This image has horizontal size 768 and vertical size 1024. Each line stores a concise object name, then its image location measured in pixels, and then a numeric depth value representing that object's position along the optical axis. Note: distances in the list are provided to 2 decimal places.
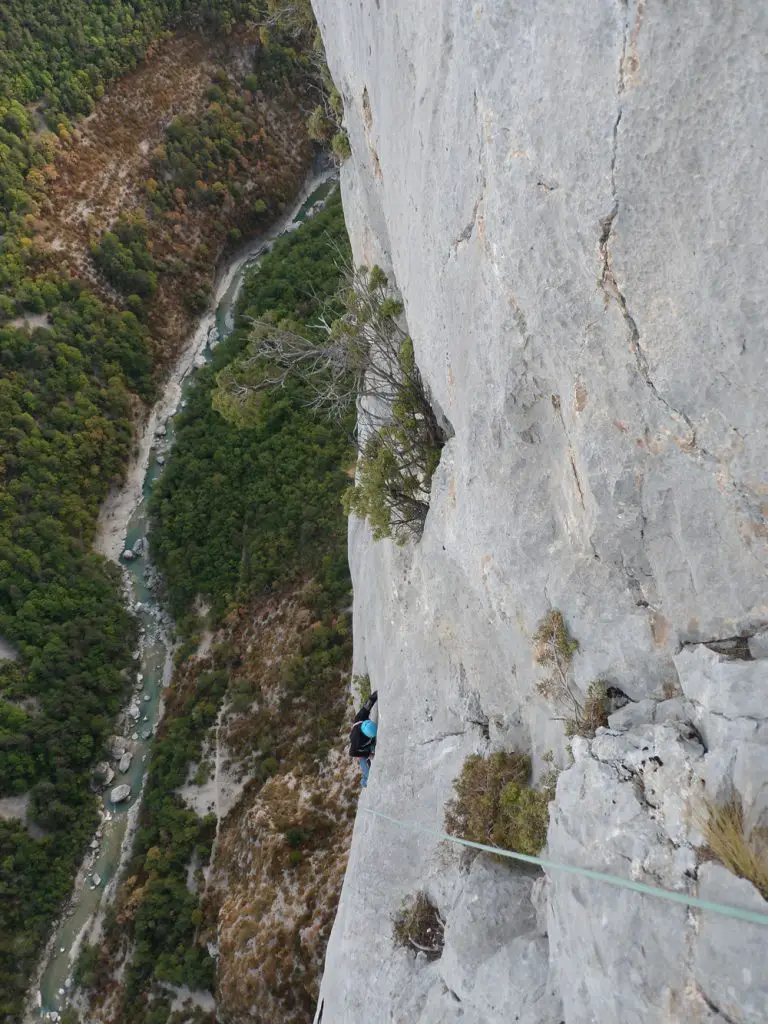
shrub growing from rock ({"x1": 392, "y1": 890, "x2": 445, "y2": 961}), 8.80
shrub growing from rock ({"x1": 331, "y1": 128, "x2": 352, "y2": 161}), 16.14
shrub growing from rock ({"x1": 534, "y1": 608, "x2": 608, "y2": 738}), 6.29
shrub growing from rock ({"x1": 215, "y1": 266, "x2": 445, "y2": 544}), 11.57
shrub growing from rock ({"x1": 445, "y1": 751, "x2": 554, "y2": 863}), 7.06
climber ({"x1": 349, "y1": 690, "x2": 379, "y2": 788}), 14.91
